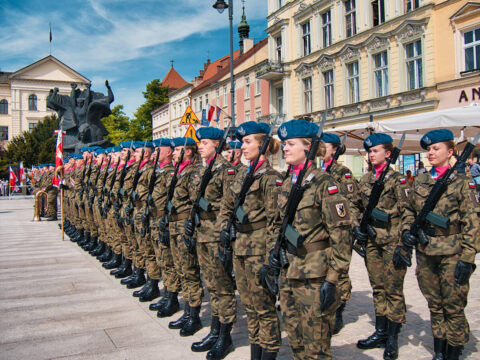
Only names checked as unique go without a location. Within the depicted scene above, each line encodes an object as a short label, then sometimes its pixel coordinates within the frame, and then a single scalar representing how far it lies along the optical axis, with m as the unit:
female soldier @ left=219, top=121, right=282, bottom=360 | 3.81
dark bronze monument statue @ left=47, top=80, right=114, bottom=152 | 17.16
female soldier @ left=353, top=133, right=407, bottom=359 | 4.36
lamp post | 16.20
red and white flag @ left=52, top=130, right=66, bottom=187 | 12.67
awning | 7.82
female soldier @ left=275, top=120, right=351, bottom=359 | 3.00
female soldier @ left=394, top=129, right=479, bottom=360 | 3.74
